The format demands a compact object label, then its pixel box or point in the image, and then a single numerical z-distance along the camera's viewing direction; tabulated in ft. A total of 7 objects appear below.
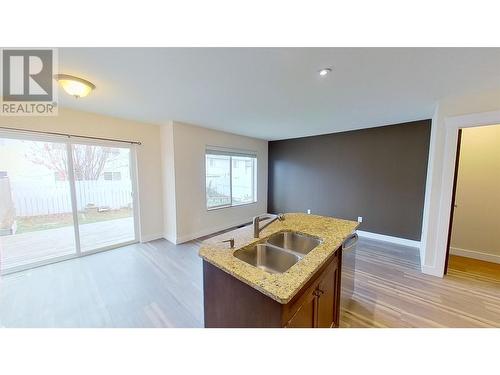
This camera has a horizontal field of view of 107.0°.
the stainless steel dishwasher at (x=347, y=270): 5.44
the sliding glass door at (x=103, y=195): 9.57
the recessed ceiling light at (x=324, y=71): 5.18
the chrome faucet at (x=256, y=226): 4.91
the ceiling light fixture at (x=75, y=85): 5.49
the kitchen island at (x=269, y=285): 2.94
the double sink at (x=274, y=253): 4.40
